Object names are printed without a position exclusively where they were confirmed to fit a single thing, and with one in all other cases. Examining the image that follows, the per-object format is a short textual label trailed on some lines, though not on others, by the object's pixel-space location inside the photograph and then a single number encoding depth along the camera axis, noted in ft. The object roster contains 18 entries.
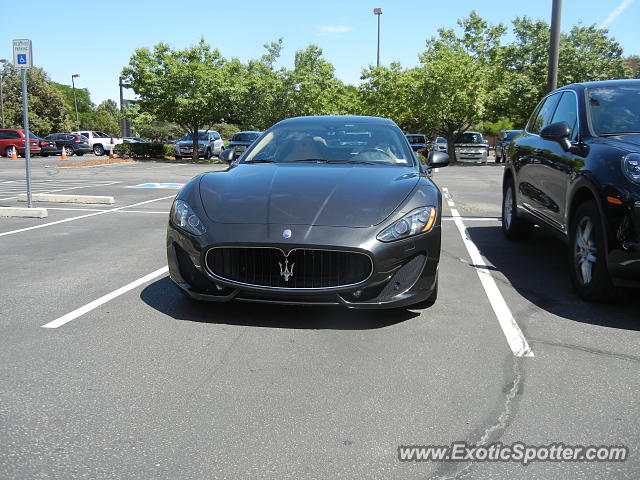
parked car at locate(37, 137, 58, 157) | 135.85
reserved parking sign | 33.19
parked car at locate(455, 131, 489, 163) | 107.04
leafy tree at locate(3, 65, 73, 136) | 212.23
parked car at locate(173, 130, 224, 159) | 119.03
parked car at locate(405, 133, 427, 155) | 104.11
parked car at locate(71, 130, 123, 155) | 141.79
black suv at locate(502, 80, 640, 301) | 14.37
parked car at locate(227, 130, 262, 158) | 96.78
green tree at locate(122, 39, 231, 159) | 111.34
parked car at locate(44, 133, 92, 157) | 142.00
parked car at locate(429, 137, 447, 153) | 117.50
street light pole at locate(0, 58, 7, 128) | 195.95
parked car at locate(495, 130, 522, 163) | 93.36
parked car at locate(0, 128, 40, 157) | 128.41
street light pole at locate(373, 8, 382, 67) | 151.33
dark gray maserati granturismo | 13.07
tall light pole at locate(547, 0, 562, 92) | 42.24
